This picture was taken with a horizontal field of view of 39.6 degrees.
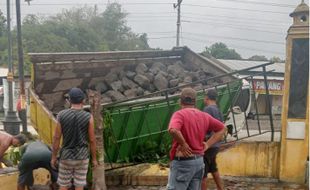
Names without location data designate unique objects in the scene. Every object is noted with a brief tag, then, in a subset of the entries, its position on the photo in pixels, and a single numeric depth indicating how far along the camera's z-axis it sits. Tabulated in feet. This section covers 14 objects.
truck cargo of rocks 20.98
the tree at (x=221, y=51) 167.72
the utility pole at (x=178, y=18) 90.71
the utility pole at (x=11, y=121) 44.80
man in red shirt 12.83
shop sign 73.32
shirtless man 19.80
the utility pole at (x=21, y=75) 39.37
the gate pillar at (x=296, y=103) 20.17
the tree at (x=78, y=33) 143.74
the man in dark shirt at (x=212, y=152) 16.74
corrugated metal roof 83.56
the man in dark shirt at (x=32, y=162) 17.62
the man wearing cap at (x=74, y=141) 15.38
